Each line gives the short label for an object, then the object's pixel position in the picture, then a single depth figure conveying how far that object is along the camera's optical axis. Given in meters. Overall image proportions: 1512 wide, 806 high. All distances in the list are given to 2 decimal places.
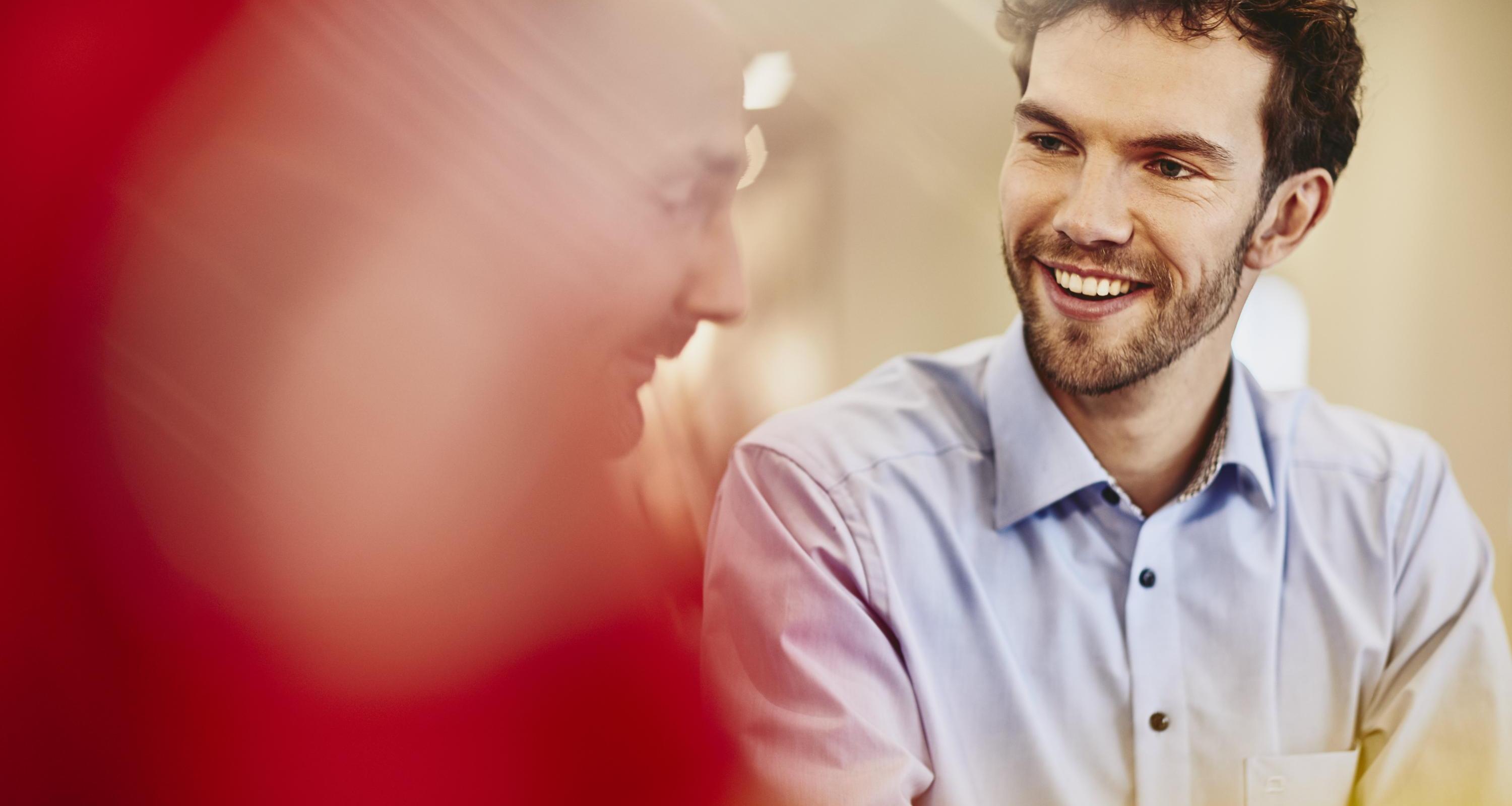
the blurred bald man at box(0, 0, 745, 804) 1.65
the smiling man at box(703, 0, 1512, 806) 1.69
